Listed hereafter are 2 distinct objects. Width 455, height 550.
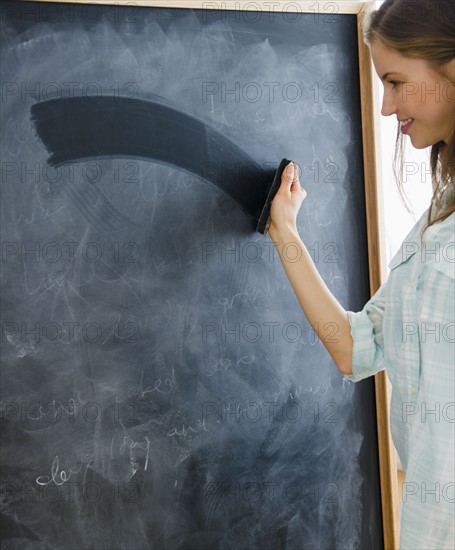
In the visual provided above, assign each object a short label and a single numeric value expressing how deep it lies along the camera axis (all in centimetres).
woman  92
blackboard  130
